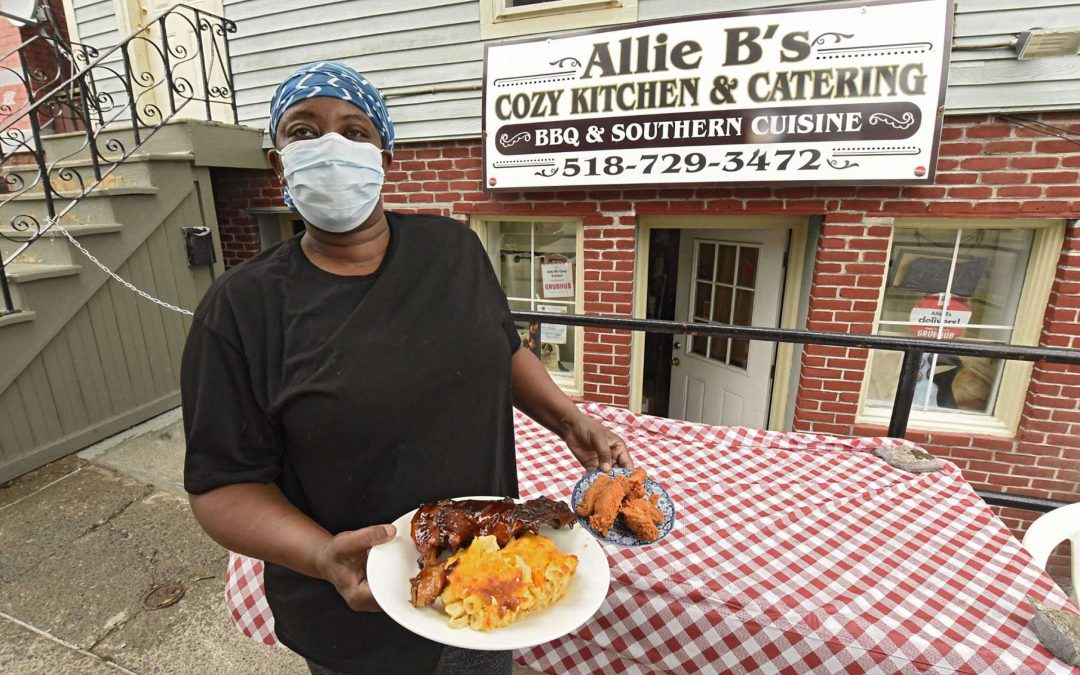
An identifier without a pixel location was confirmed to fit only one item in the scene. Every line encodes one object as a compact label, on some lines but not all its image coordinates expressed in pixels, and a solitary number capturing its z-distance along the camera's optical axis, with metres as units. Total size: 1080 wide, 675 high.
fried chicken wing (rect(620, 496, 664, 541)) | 1.32
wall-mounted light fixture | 2.77
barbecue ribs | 0.97
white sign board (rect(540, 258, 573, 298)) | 4.29
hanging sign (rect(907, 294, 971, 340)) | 3.56
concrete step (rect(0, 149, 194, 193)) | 4.06
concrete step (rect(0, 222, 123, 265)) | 3.65
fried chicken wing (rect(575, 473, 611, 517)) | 1.34
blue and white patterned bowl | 1.34
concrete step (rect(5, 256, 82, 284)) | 3.31
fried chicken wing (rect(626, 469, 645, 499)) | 1.37
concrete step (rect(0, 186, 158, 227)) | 3.88
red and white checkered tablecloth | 1.13
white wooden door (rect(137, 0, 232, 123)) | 4.54
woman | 0.93
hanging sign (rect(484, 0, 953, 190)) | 2.98
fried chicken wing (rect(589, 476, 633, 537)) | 1.30
